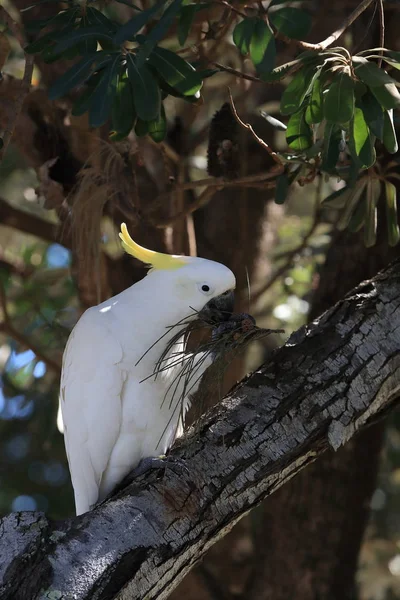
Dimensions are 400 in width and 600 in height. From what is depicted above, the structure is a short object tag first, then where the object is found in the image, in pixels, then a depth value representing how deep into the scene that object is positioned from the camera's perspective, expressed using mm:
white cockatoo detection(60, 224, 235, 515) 4074
